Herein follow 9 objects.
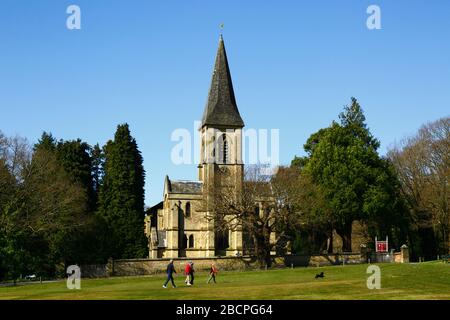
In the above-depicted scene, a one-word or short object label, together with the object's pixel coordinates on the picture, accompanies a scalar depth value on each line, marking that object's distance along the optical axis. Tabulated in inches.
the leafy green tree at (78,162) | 2815.0
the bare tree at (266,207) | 2219.5
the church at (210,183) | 2906.0
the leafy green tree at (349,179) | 2468.0
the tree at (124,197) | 2709.2
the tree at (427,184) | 2532.0
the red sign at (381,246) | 2405.1
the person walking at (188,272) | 1325.0
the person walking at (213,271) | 1397.4
